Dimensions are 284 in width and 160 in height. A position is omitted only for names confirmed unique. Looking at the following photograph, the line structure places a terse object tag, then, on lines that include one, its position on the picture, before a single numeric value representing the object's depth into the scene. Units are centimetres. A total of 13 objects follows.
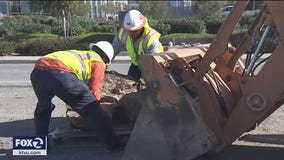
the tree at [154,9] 4928
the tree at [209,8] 4413
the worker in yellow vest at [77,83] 587
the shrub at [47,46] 2188
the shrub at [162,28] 2702
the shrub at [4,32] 2830
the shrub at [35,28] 2973
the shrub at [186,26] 2750
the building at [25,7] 6856
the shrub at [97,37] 2355
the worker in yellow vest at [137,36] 682
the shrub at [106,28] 2882
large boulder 626
